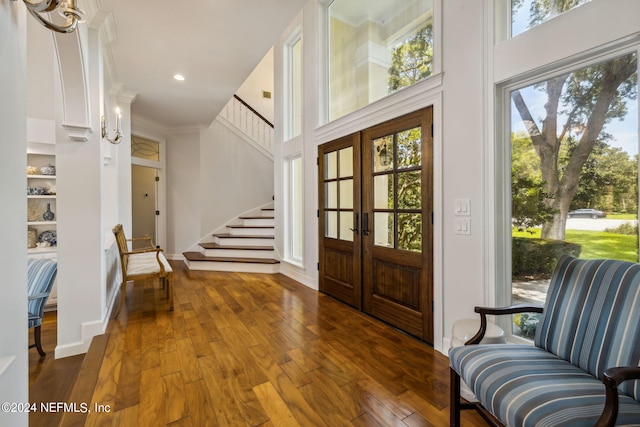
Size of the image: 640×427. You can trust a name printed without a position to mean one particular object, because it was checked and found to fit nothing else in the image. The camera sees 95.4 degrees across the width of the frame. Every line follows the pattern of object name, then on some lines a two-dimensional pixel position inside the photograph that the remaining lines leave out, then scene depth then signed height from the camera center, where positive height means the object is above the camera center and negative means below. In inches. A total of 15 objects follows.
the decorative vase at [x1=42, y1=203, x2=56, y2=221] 150.4 -1.5
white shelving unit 142.9 +7.4
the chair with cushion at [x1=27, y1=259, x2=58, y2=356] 92.5 -24.9
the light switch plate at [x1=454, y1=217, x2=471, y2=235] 82.6 -4.4
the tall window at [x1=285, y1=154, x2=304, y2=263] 186.3 -0.4
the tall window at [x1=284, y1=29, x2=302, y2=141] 183.8 +78.2
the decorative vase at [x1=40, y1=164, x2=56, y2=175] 149.6 +22.1
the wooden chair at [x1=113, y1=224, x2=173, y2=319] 121.3 -24.6
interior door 296.6 +10.7
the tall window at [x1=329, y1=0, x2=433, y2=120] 102.4 +66.4
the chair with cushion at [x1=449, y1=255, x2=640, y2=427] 38.6 -25.9
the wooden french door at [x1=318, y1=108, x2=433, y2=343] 96.3 -4.5
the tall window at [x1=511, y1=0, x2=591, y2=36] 66.4 +47.4
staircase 197.8 -28.1
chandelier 36.1 +28.4
